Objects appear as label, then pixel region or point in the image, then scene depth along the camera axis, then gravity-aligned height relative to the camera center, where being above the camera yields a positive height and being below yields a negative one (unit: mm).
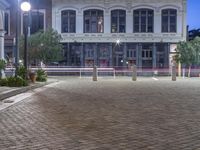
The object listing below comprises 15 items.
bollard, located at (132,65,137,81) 18438 -608
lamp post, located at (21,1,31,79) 12315 +2288
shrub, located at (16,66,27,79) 12920 -255
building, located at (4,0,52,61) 27407 +5918
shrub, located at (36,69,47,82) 15340 -584
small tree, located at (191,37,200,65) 23787 +2119
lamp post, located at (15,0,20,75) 12918 +447
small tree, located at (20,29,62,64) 22219 +1972
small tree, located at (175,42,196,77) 23787 +1506
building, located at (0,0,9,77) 14788 +2569
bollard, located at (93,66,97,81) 18285 -603
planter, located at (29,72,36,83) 13833 -521
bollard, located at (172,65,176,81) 18620 -607
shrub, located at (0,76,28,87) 11538 -734
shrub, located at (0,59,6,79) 11862 +174
